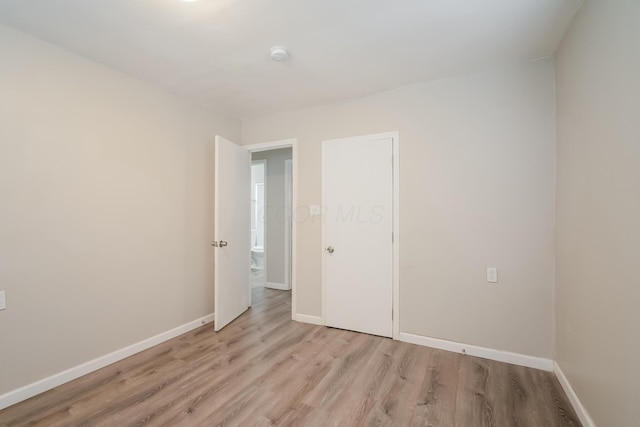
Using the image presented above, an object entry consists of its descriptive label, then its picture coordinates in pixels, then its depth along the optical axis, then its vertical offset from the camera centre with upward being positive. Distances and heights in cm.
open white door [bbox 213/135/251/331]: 297 -20
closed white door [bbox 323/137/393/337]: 282 -20
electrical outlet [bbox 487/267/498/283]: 236 -50
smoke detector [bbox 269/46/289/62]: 207 +123
